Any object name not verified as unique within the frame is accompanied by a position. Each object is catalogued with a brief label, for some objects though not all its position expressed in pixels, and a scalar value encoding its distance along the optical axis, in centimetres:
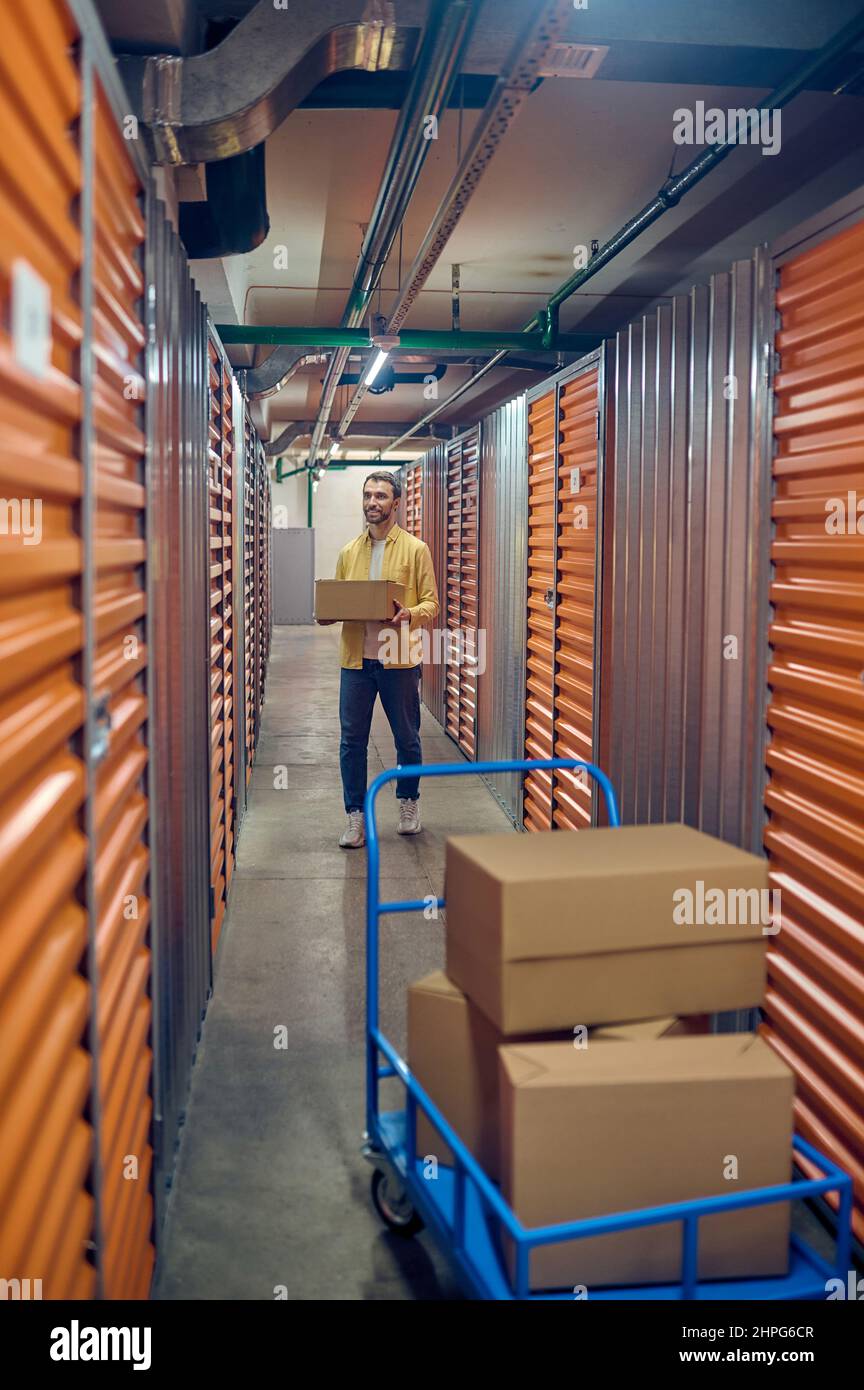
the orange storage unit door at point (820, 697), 273
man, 611
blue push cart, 186
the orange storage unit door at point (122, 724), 205
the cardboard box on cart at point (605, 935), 212
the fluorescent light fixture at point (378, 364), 763
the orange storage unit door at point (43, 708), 142
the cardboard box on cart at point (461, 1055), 229
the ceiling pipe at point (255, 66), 316
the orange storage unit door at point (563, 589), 518
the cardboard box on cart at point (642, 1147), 200
